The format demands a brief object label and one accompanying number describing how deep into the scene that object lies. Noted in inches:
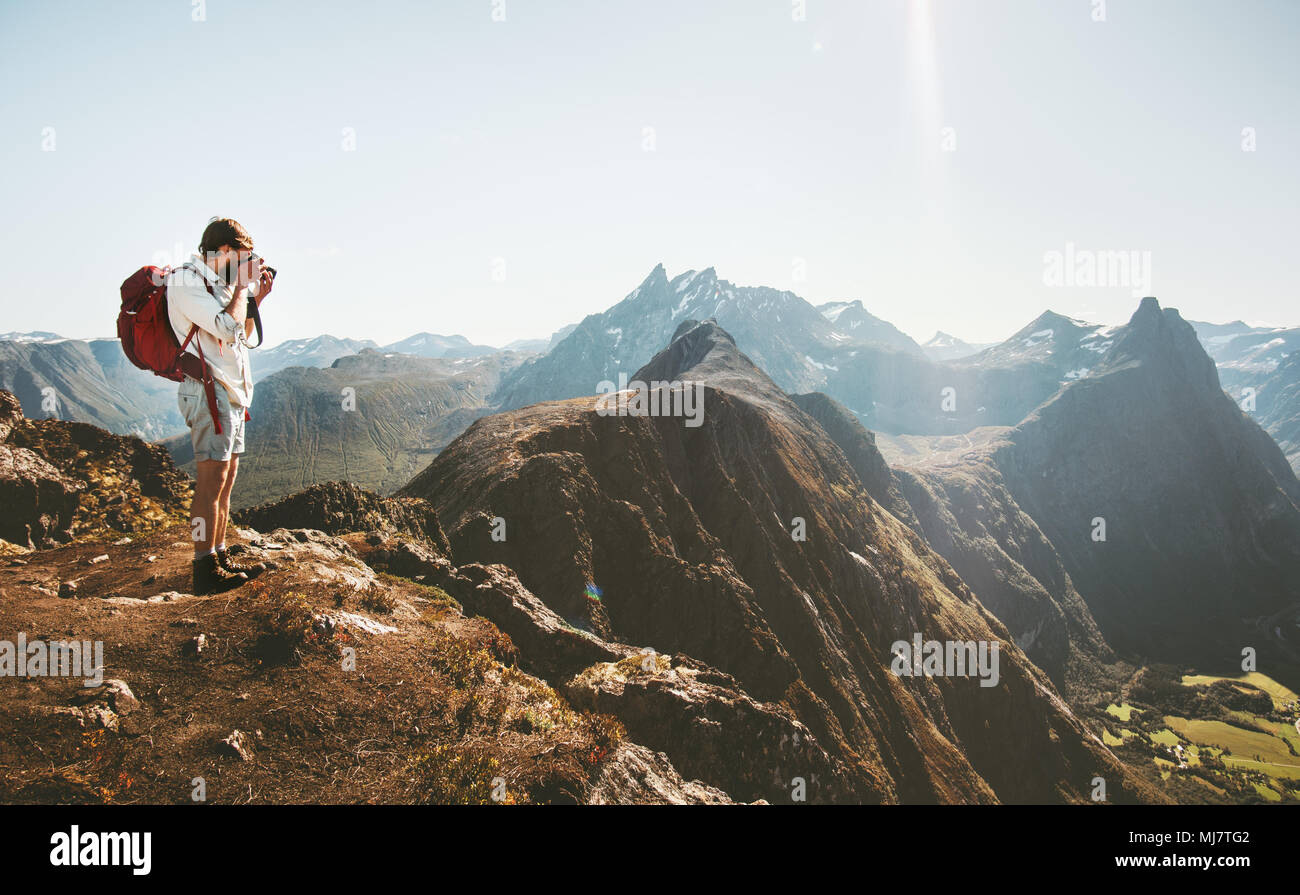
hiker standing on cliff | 281.1
